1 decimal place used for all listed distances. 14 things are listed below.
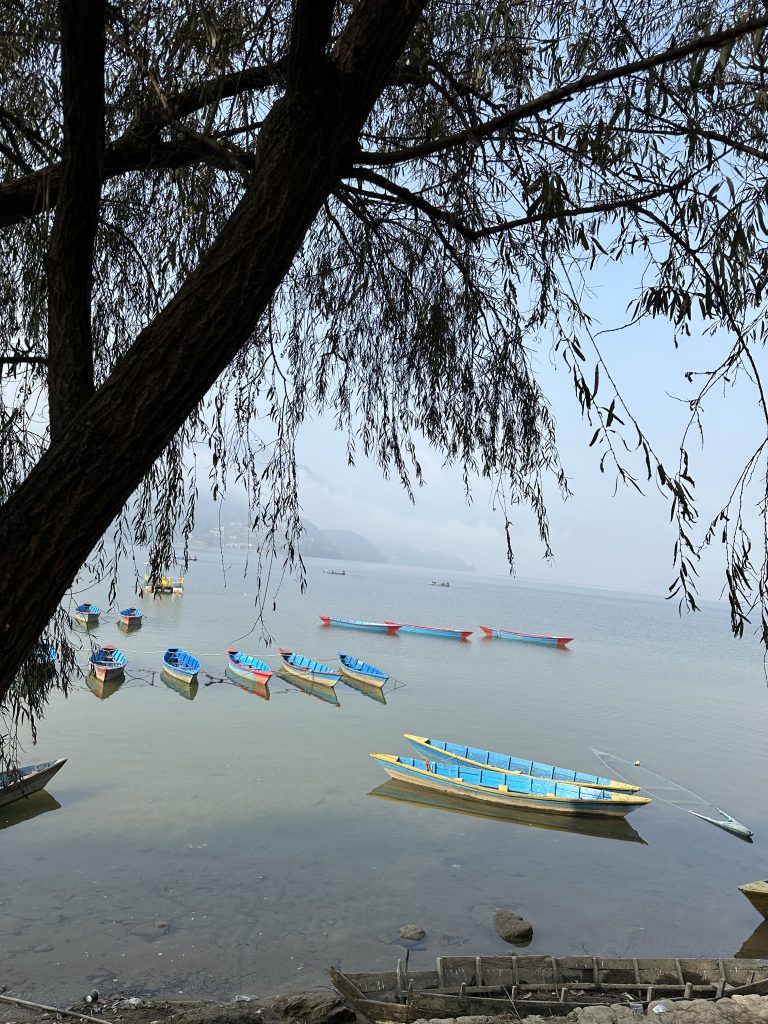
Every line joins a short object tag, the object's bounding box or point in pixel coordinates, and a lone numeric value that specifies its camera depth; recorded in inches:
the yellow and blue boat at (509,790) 466.9
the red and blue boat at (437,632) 1416.1
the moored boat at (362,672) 834.2
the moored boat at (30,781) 403.5
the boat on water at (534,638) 1501.0
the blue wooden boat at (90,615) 1058.1
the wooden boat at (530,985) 224.4
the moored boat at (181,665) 771.2
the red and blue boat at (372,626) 1392.7
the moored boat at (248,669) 773.9
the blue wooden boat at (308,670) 803.4
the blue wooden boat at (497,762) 514.7
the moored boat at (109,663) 733.6
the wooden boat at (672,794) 490.6
